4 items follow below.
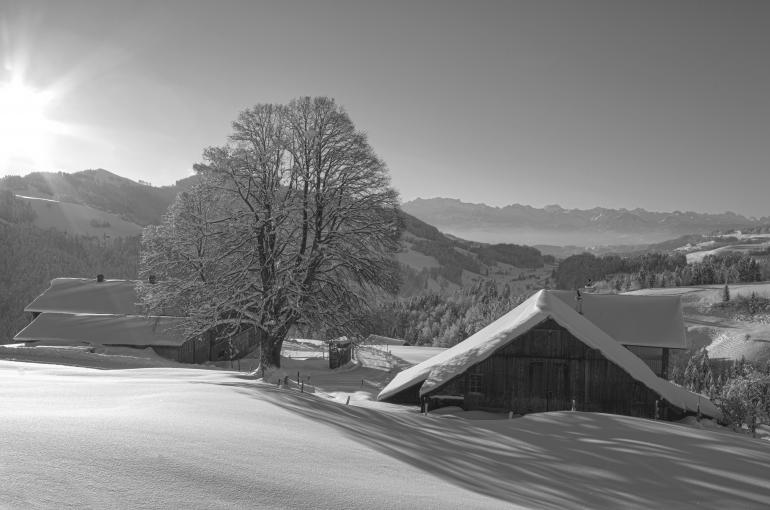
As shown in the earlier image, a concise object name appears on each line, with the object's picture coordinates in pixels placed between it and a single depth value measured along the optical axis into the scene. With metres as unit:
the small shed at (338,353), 31.77
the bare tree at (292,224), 23.64
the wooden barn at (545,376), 20.06
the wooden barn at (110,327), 33.34
